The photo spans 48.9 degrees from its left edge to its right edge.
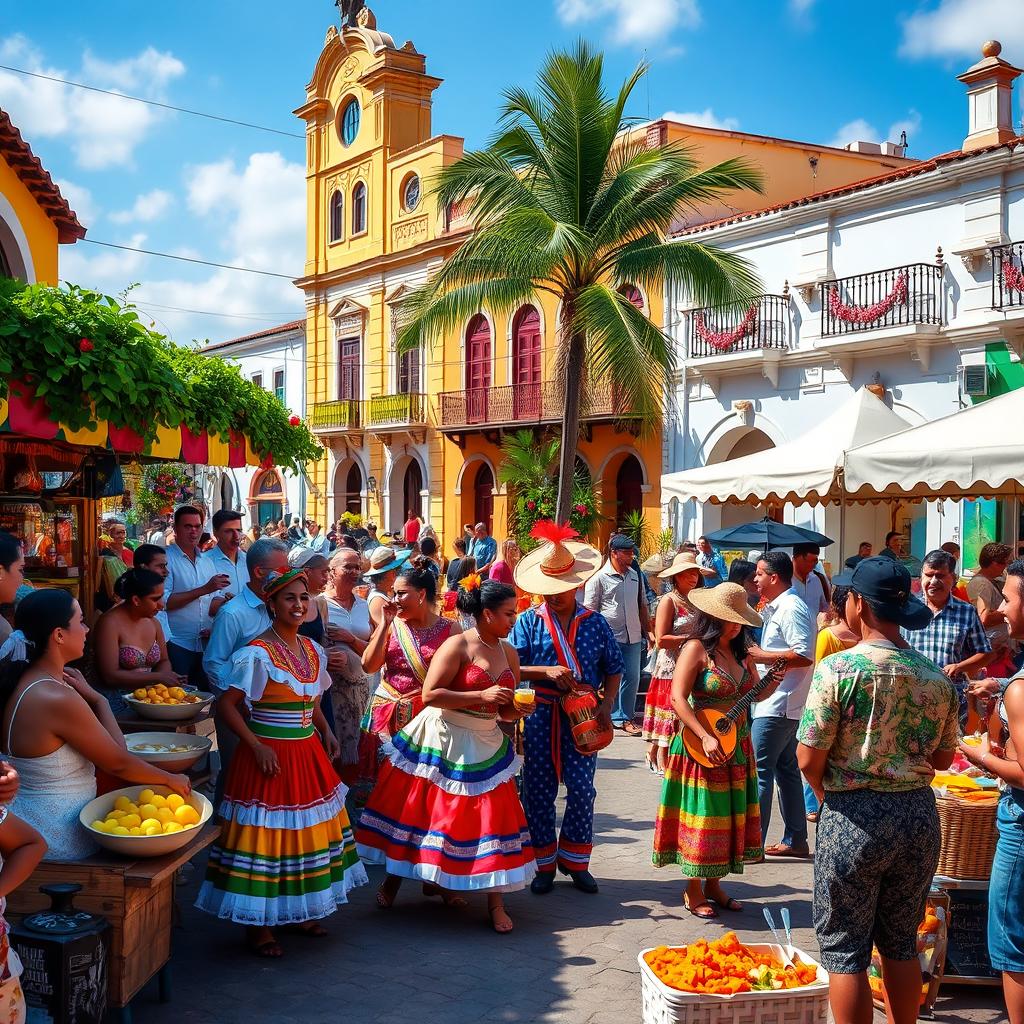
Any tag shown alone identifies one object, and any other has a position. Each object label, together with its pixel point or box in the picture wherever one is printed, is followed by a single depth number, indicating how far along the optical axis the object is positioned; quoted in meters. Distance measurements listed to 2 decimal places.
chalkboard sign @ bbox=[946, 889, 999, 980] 4.77
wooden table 3.99
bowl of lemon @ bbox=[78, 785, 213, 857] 4.00
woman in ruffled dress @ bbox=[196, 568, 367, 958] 4.84
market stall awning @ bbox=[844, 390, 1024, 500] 7.65
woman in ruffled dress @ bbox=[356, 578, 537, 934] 5.34
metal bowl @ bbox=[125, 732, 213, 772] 4.81
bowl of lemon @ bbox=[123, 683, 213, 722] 5.54
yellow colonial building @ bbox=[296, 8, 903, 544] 23.58
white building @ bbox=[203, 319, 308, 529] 34.09
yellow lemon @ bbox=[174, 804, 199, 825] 4.19
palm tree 13.98
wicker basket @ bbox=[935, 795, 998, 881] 4.89
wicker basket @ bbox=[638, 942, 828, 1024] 3.77
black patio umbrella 12.55
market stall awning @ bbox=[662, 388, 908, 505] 9.63
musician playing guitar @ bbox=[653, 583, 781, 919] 5.51
